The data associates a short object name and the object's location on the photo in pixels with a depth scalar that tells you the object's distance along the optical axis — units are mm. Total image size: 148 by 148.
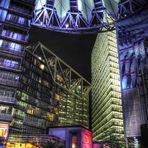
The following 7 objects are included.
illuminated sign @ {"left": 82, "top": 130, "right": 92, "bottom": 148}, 43562
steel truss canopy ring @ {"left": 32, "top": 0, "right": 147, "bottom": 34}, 50344
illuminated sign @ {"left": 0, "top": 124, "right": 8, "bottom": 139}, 43703
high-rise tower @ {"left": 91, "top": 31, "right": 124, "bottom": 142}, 89750
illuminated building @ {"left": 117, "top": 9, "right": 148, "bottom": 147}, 42594
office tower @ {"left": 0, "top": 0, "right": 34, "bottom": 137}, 49312
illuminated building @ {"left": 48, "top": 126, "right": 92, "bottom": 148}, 42500
